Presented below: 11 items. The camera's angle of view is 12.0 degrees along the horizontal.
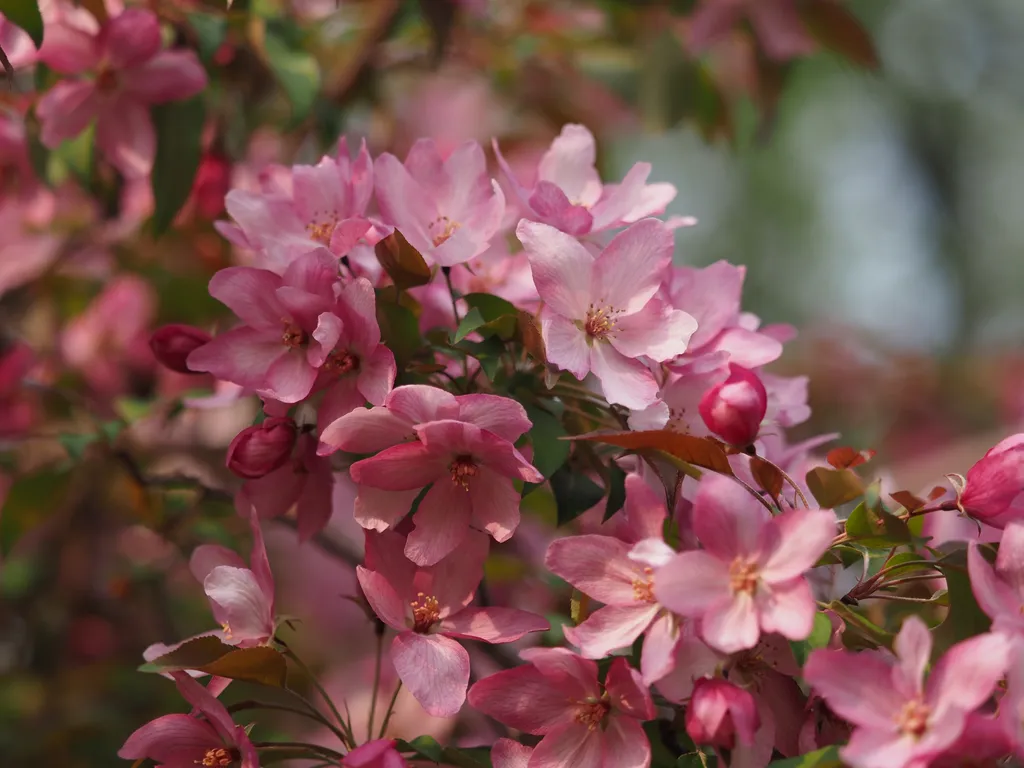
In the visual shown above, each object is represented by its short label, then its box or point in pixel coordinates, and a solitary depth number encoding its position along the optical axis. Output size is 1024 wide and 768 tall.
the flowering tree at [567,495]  1.05
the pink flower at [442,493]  1.08
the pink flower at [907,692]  1.03
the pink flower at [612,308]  1.10
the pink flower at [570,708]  1.07
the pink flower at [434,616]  1.07
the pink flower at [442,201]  1.11
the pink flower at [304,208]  1.12
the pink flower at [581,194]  1.11
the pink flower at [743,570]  1.05
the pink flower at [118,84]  1.17
